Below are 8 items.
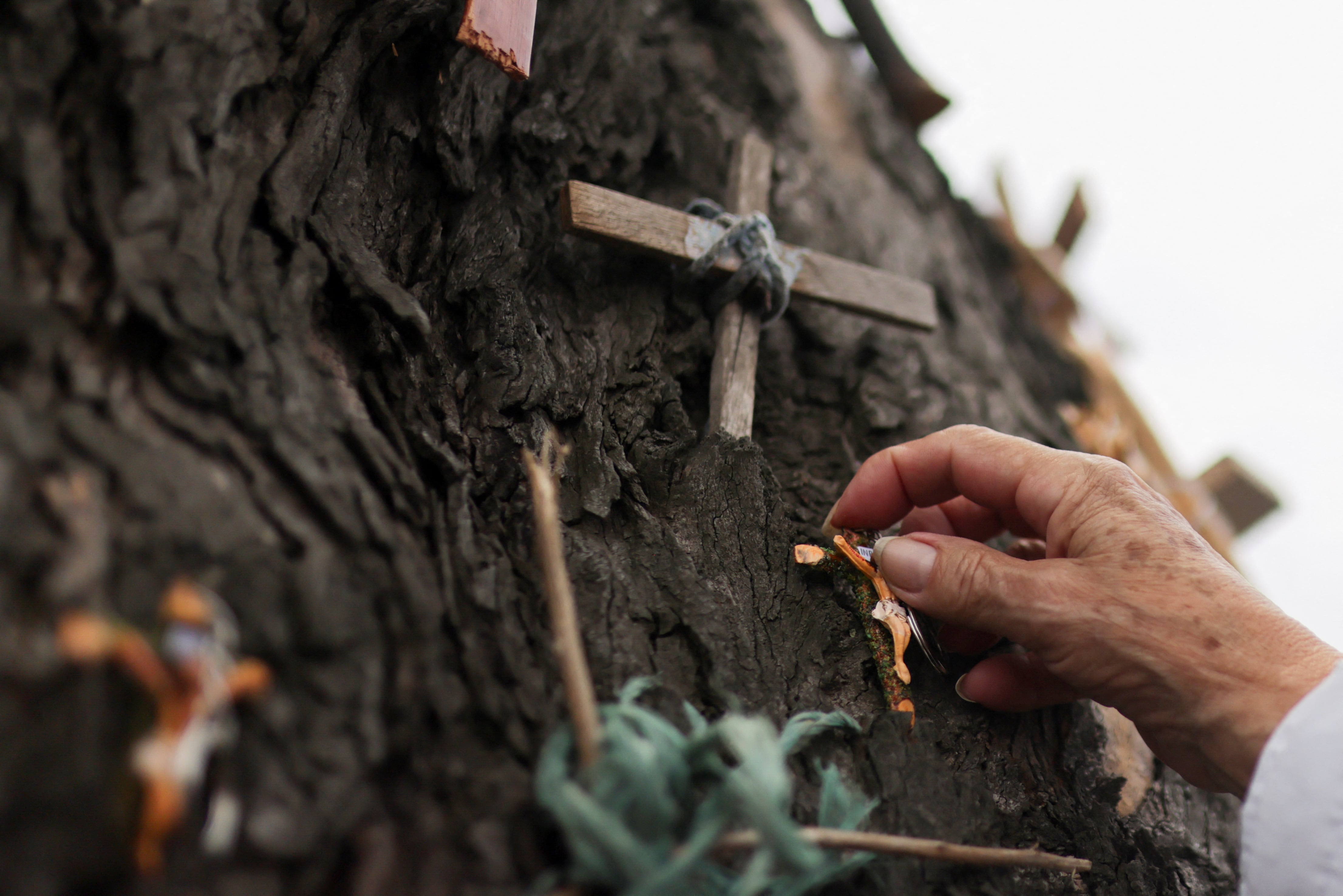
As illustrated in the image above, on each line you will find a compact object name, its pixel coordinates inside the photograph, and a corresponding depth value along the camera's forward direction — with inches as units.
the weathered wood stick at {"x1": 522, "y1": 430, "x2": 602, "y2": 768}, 13.7
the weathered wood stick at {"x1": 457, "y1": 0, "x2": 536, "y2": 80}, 16.3
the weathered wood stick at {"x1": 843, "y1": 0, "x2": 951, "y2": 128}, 28.7
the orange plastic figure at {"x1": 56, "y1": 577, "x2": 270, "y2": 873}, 12.6
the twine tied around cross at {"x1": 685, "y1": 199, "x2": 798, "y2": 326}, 18.7
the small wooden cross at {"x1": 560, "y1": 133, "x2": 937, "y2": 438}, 18.1
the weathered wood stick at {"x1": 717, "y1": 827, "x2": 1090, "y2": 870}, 13.7
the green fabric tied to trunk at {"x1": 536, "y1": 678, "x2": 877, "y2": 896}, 13.2
